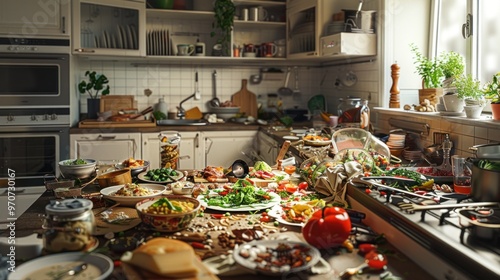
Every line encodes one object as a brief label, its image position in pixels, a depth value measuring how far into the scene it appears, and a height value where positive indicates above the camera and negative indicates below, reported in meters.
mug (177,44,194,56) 4.67 +0.65
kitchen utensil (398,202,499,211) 1.57 -0.30
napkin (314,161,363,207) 2.05 -0.28
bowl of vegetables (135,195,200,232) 1.64 -0.35
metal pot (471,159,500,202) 1.71 -0.25
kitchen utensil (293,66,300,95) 5.28 +0.38
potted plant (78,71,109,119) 4.57 +0.26
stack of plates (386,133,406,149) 3.06 -0.16
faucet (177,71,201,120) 4.90 +0.17
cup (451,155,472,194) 2.03 -0.25
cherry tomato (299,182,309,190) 2.23 -0.33
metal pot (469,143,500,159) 1.91 -0.13
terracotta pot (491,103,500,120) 2.34 +0.04
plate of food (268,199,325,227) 1.76 -0.37
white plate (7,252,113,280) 1.26 -0.42
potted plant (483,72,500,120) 2.35 +0.12
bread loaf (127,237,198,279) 1.19 -0.37
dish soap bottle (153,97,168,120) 4.75 +0.05
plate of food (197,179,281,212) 1.95 -0.36
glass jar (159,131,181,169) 2.69 -0.20
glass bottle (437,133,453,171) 2.48 -0.20
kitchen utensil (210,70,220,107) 5.06 +0.24
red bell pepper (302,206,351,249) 1.50 -0.36
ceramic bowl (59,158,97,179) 2.33 -0.27
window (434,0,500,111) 2.89 +0.51
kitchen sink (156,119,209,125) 4.59 -0.07
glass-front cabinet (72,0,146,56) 4.23 +0.80
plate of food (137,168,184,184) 2.35 -0.31
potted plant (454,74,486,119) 2.57 +0.12
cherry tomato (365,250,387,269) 1.37 -0.42
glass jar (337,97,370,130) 3.50 +0.00
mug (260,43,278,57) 4.92 +0.69
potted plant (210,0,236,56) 4.62 +0.98
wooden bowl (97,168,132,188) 2.20 -0.30
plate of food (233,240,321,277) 1.30 -0.41
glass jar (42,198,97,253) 1.42 -0.34
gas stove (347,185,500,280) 1.27 -0.37
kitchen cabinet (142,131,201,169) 4.30 -0.32
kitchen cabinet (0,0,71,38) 3.91 +0.81
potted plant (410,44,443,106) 3.16 +0.25
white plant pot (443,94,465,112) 2.72 +0.08
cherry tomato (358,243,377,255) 1.49 -0.42
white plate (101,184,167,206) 1.95 -0.34
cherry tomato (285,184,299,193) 2.18 -0.33
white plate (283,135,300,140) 3.79 -0.17
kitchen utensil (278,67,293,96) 5.27 +0.30
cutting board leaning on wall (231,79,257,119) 5.16 +0.17
